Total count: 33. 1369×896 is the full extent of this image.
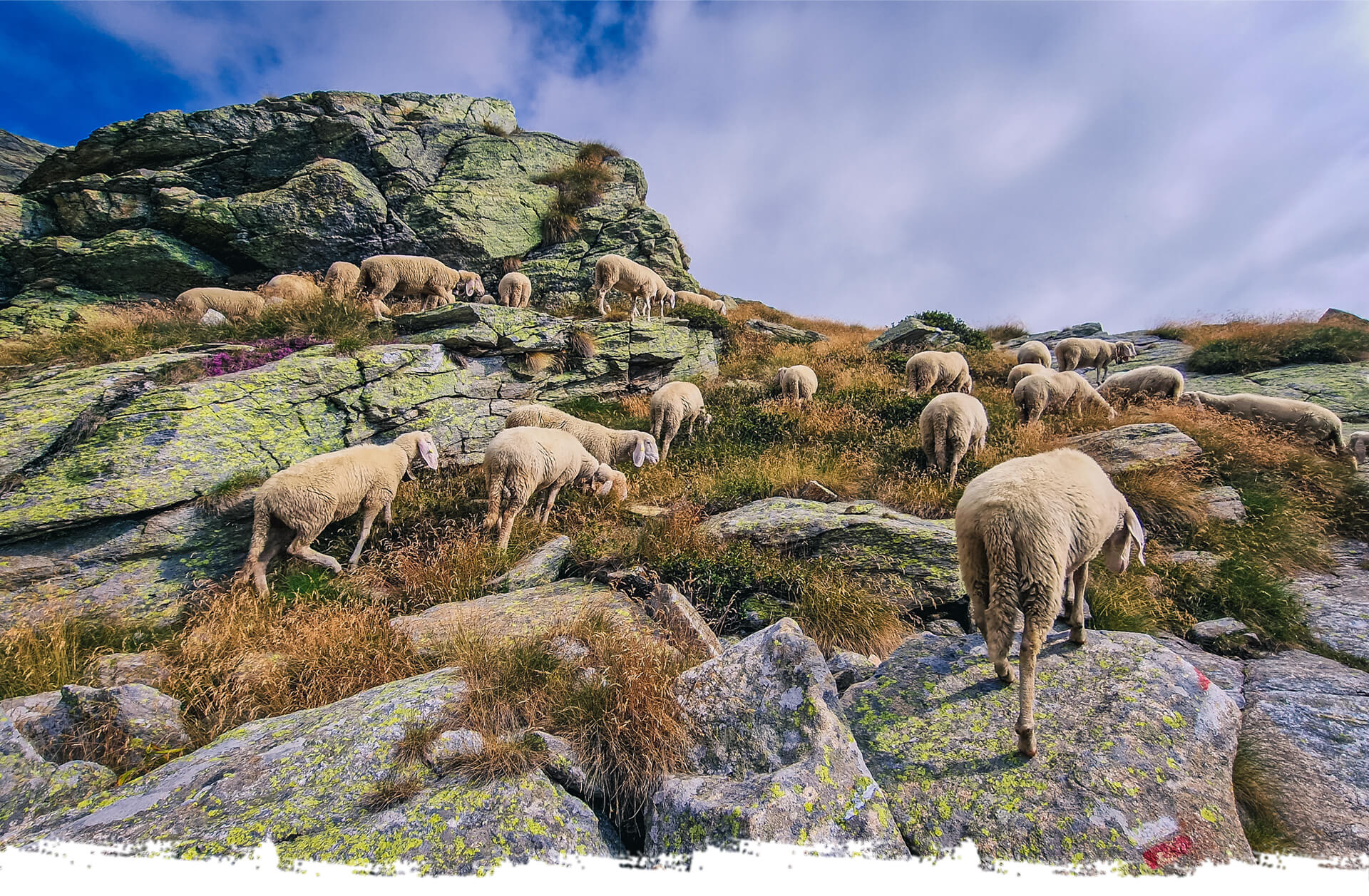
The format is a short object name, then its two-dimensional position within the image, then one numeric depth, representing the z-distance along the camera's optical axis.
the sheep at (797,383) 15.16
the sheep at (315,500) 7.05
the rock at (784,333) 22.42
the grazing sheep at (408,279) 14.42
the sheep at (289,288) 14.31
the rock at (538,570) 6.77
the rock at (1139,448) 8.95
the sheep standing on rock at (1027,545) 3.77
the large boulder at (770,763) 2.67
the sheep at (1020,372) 14.87
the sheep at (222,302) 13.37
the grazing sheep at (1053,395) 12.47
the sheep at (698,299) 21.20
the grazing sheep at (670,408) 12.45
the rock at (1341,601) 5.73
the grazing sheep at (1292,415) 10.88
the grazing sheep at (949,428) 9.56
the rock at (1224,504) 8.15
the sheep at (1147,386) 14.08
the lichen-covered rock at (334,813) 2.47
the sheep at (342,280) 14.01
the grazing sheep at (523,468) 8.39
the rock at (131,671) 4.77
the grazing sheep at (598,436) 11.20
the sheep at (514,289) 16.83
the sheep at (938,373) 14.78
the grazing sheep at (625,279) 16.25
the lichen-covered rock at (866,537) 6.25
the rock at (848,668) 4.82
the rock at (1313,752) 3.00
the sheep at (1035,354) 18.64
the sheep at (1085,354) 18.33
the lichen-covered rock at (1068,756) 2.79
